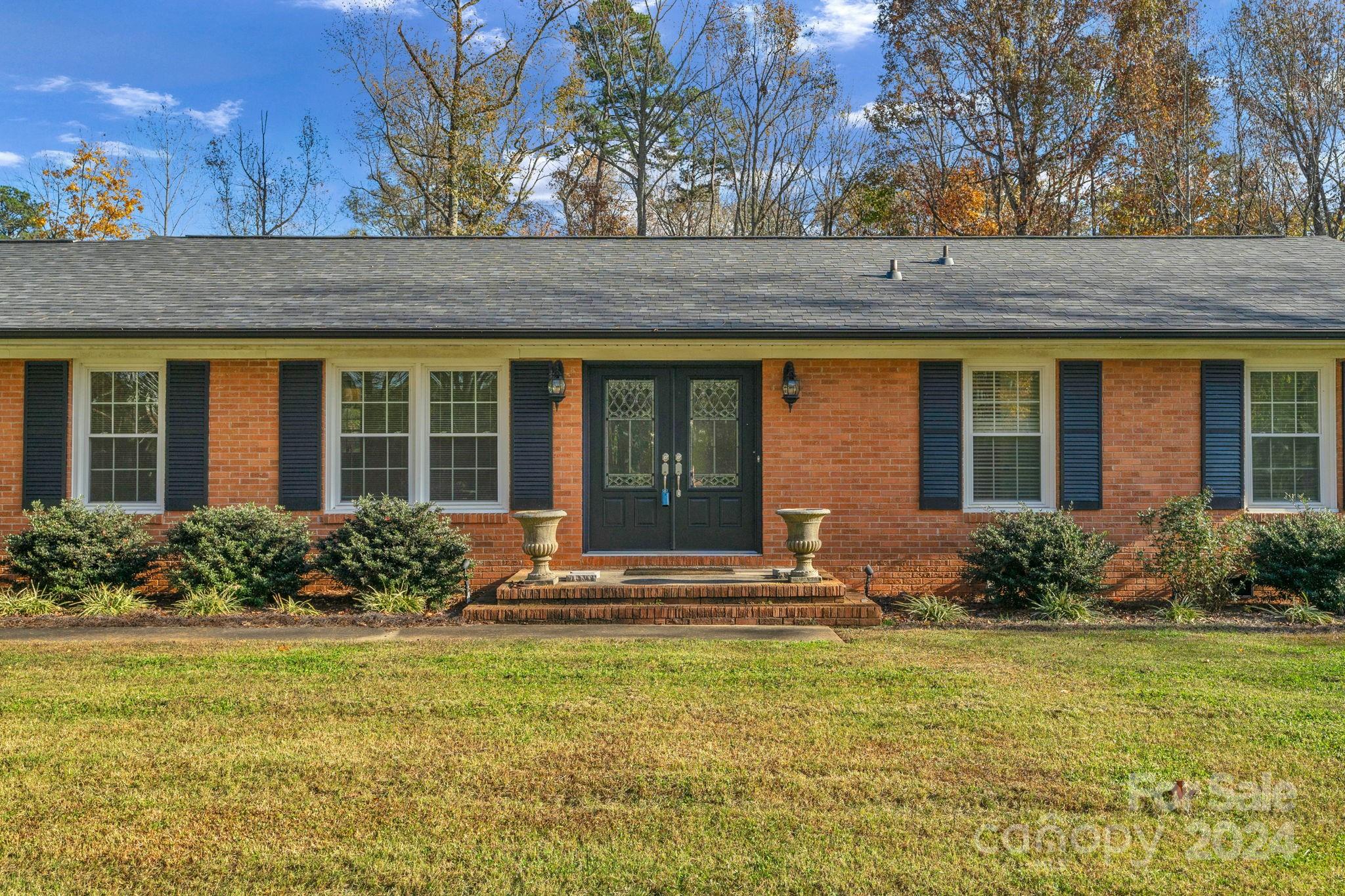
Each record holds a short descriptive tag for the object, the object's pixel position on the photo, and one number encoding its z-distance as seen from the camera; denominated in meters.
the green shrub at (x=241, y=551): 8.70
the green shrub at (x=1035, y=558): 8.61
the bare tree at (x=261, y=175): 26.31
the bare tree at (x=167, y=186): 25.17
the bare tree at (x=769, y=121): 26.16
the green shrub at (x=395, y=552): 8.74
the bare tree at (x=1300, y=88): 22.06
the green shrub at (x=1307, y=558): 8.46
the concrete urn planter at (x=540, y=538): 8.59
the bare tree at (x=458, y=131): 23.16
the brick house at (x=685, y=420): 9.46
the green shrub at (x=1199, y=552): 8.75
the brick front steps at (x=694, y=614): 8.19
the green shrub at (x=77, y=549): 8.71
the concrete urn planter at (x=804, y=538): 8.66
